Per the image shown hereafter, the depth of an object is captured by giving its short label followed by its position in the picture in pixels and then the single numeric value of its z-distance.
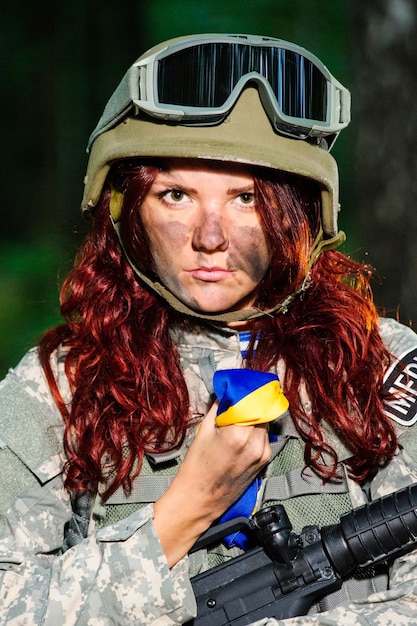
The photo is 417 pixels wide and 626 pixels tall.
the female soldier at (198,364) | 4.64
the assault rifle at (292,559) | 4.57
